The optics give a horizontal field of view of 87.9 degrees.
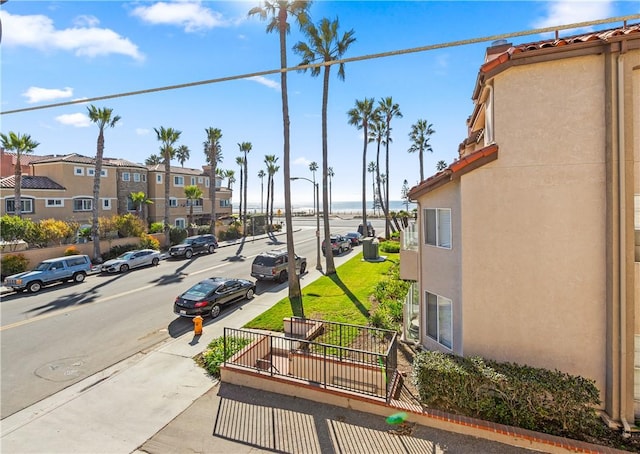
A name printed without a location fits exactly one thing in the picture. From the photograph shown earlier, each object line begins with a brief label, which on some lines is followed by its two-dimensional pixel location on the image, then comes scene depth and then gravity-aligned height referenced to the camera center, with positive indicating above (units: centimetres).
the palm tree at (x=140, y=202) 3703 +270
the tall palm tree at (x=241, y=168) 5509 +993
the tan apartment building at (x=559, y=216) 712 +14
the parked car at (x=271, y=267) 2156 -285
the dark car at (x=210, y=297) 1469 -342
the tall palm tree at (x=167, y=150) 3559 +828
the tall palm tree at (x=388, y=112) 4031 +1371
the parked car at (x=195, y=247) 3139 -223
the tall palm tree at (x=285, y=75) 1714 +800
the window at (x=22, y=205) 2989 +187
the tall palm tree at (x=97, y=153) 2889 +645
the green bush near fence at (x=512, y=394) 692 -377
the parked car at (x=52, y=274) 1938 -304
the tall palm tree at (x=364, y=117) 3681 +1196
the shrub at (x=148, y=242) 3282 -181
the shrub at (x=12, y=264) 2294 -269
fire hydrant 1310 -403
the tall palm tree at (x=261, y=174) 7938 +1301
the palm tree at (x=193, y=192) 4141 +404
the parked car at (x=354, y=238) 3912 -176
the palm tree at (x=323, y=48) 2089 +1136
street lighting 2623 -195
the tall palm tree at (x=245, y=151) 5206 +1175
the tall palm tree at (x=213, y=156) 4119 +869
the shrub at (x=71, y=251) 2697 -210
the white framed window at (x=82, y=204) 3494 +223
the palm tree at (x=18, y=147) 2595 +626
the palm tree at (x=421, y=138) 4769 +1239
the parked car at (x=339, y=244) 3275 -212
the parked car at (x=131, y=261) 2484 -289
